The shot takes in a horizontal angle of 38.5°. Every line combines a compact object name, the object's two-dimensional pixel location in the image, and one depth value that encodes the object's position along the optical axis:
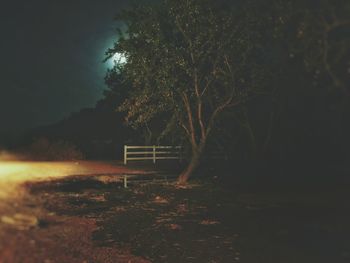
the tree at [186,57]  21.38
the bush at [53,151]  37.72
